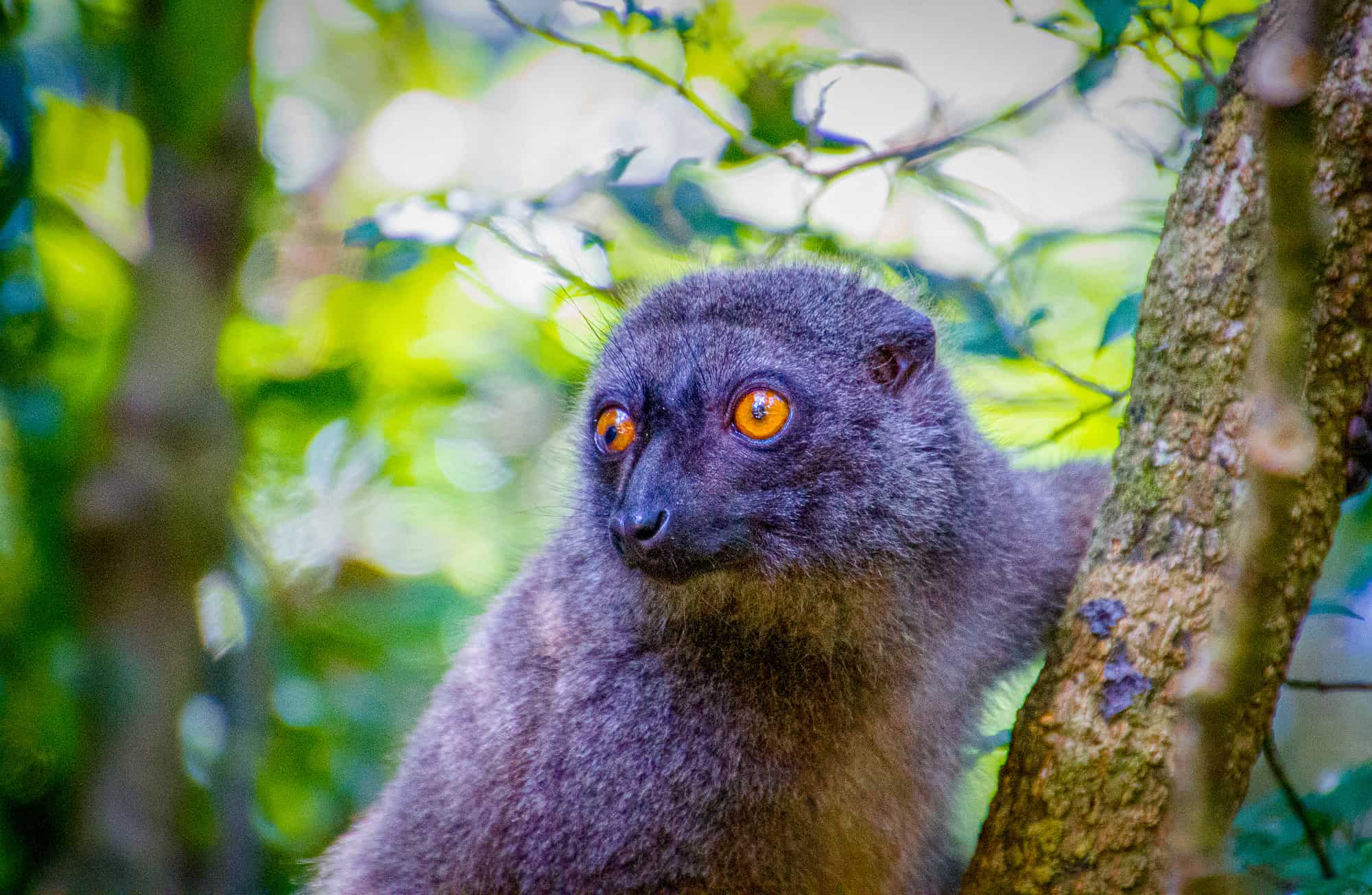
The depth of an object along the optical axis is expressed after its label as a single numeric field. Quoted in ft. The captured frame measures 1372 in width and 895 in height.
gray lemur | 11.85
